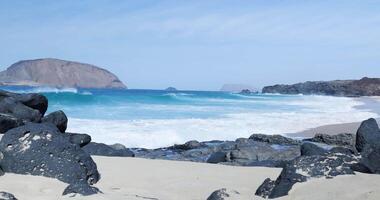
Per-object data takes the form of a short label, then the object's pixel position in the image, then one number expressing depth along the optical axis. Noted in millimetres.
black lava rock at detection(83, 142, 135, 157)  8695
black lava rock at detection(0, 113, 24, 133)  8625
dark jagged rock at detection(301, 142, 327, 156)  8062
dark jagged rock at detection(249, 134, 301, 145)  13227
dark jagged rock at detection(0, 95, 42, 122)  9492
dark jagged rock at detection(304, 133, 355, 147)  13055
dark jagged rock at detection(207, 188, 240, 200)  4403
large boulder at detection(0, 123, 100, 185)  5121
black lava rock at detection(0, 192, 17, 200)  4093
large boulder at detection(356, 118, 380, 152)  8398
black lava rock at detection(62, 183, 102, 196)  4426
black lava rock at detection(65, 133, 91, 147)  8938
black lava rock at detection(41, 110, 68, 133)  9562
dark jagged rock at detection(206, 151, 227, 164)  10227
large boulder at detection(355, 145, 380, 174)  5066
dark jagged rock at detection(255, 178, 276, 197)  4782
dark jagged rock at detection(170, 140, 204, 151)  12797
